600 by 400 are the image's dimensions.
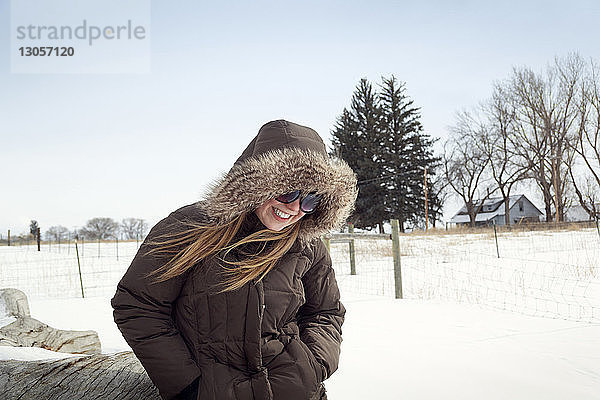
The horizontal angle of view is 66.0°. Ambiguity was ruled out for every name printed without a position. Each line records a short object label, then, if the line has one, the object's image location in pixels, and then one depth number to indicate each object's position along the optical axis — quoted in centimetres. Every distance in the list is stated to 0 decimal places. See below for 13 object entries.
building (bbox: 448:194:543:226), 4833
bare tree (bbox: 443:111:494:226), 3544
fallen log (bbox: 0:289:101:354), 325
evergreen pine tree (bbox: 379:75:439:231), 3309
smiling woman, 158
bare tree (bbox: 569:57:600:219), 2836
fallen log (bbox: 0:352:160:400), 174
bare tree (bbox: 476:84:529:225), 3209
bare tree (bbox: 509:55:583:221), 2956
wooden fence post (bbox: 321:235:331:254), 927
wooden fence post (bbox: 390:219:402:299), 701
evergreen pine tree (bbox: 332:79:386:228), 3278
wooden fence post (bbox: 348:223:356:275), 997
